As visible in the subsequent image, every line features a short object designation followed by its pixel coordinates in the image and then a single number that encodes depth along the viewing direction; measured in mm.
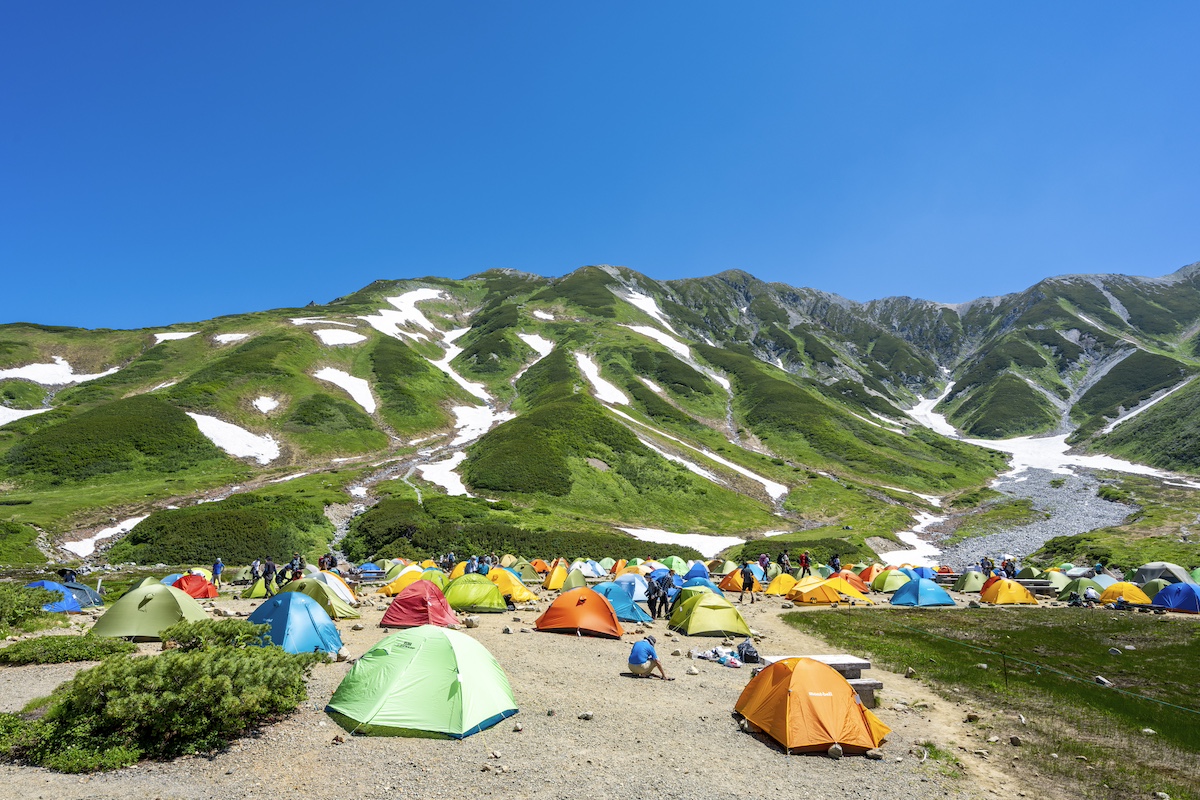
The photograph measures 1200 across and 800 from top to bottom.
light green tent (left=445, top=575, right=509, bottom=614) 26703
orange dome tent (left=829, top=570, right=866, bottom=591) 37844
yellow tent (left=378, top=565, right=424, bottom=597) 31312
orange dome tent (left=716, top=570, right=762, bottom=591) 36938
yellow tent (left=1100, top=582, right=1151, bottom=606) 32969
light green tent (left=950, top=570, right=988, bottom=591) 39031
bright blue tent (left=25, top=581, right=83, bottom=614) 22583
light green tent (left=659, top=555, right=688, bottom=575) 42344
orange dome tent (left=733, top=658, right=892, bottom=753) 11883
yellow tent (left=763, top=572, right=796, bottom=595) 36531
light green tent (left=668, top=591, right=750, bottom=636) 23203
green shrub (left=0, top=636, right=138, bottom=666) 15219
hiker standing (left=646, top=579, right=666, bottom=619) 26750
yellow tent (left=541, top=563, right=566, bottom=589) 34438
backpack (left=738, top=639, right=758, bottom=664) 19641
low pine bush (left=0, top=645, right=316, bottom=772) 9578
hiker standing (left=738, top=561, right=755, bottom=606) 32781
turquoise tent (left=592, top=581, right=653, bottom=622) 25391
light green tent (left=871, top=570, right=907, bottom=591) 38875
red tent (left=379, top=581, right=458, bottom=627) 22172
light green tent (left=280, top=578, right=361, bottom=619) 22688
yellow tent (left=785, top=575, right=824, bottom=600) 33938
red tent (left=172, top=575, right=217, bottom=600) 28453
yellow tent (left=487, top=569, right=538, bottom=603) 29719
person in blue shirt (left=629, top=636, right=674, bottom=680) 16953
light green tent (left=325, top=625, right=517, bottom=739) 11641
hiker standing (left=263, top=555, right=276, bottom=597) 28953
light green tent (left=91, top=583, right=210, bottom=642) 18219
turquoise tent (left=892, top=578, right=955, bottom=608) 33219
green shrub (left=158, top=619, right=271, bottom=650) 12922
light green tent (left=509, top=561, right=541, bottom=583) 36781
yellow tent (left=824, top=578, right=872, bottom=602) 34688
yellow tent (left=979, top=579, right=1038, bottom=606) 33969
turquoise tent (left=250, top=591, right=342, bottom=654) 16750
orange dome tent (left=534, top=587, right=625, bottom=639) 22344
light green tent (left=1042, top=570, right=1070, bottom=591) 37344
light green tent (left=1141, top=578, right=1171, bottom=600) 33094
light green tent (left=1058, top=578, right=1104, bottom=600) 34469
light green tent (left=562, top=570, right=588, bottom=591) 31812
